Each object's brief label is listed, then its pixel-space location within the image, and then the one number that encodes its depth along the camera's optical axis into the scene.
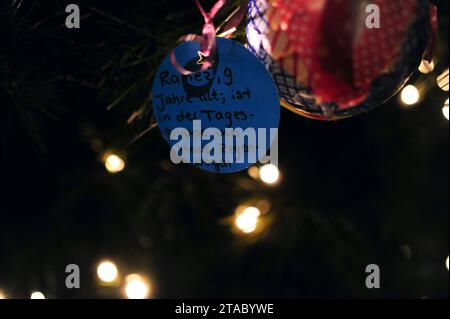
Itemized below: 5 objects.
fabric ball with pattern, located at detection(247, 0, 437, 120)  0.66
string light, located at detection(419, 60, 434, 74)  0.98
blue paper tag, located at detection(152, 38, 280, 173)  0.70
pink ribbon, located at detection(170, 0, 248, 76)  0.70
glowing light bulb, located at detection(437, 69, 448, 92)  0.84
